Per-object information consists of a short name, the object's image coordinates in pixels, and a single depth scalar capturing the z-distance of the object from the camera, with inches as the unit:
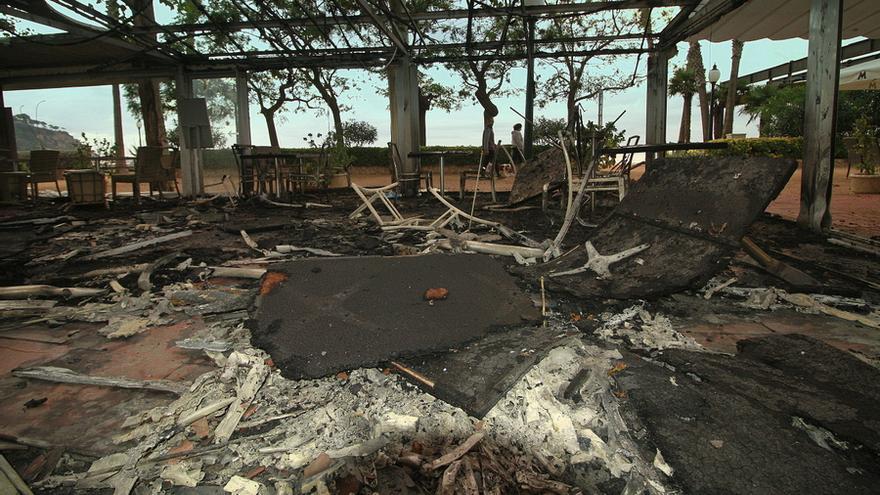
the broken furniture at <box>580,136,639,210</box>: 217.6
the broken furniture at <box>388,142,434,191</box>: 392.8
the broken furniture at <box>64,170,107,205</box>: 358.3
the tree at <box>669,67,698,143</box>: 969.5
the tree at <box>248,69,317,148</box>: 712.4
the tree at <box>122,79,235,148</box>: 461.1
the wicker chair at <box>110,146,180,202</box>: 380.8
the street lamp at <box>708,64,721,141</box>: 653.9
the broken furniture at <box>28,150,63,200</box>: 412.5
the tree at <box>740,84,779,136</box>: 965.8
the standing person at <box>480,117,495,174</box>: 420.8
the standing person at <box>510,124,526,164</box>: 523.8
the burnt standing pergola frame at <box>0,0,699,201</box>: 315.6
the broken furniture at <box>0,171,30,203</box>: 409.4
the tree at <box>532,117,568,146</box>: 827.4
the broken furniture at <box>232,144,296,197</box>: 388.2
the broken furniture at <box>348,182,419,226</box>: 226.8
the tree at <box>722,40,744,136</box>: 792.3
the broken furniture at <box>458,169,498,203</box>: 342.6
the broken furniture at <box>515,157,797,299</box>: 121.4
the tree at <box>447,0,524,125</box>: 665.6
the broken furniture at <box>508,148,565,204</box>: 262.2
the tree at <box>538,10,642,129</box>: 637.9
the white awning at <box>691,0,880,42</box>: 259.2
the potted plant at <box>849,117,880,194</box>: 352.5
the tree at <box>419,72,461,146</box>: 848.9
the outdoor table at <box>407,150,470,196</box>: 358.8
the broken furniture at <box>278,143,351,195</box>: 399.0
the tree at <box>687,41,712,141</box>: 864.3
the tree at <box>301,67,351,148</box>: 733.9
